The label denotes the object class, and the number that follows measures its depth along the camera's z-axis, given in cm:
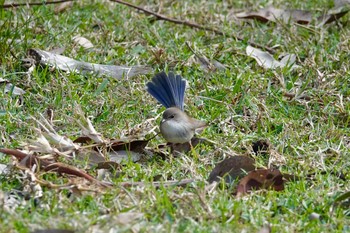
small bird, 866
